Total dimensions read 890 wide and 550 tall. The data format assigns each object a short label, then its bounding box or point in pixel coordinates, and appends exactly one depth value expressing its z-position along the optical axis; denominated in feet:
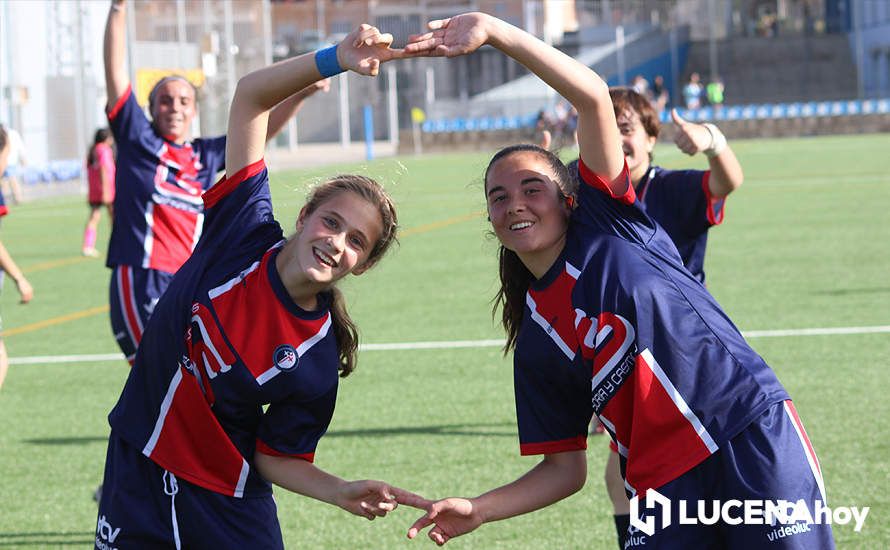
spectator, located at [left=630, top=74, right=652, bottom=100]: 137.52
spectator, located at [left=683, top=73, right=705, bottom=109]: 165.27
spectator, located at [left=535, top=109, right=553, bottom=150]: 151.23
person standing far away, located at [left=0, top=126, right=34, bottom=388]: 24.68
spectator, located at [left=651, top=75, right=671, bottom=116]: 165.27
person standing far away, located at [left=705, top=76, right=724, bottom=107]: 165.27
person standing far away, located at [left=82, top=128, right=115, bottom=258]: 58.29
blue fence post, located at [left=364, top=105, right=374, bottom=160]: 152.35
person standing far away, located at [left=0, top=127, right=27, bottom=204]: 90.79
